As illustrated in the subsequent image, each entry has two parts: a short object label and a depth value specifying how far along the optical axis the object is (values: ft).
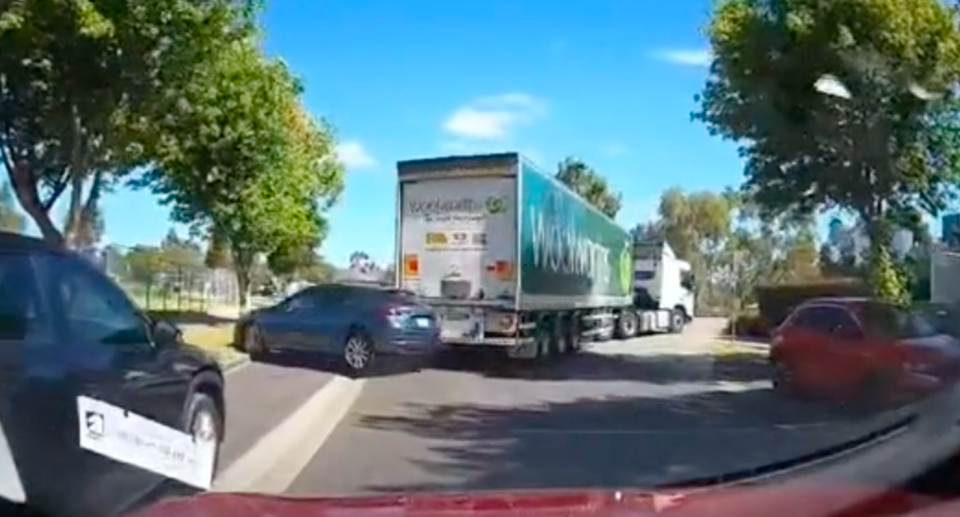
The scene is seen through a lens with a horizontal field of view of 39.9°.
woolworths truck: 61.87
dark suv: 16.14
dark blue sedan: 52.95
